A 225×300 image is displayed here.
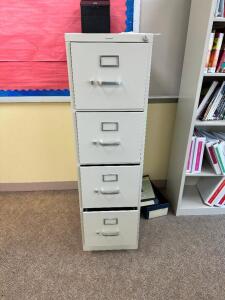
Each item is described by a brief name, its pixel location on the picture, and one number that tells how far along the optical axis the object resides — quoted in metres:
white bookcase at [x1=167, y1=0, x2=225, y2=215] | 1.19
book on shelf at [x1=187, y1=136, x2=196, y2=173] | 1.46
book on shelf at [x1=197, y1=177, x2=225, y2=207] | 1.60
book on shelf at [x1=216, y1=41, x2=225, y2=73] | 1.25
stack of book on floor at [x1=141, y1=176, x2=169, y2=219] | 1.62
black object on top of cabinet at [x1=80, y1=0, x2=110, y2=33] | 1.12
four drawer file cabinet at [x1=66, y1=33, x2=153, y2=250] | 0.90
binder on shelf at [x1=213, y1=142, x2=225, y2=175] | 1.45
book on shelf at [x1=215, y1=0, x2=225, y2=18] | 1.14
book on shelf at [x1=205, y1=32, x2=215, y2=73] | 1.17
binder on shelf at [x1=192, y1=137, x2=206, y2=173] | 1.46
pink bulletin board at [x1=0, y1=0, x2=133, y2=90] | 1.31
